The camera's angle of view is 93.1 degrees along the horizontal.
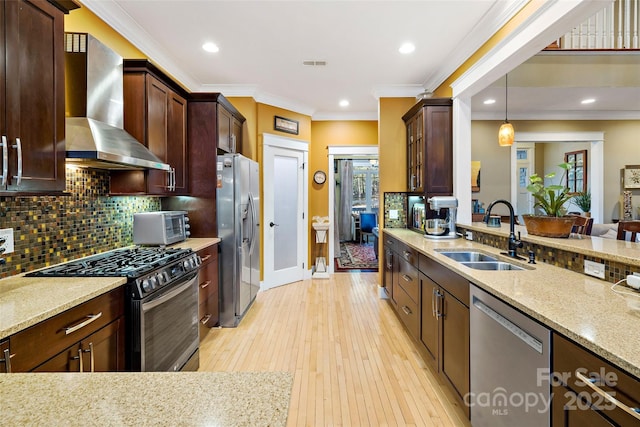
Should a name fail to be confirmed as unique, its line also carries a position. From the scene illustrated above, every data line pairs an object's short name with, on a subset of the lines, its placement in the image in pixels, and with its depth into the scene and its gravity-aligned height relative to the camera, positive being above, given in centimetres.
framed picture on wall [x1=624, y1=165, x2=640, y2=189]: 547 +52
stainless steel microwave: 265 -19
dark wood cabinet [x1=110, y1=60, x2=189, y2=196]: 249 +74
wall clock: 538 +53
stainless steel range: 165 -57
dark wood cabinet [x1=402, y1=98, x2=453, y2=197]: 339 +68
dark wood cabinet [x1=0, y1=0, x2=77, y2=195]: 131 +52
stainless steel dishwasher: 117 -71
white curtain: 854 +22
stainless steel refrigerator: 322 -27
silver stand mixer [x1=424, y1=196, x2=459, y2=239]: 318 -21
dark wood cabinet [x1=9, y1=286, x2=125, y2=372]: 112 -56
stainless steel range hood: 179 +67
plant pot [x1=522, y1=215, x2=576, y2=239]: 204 -13
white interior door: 450 -7
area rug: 592 -115
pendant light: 383 +90
